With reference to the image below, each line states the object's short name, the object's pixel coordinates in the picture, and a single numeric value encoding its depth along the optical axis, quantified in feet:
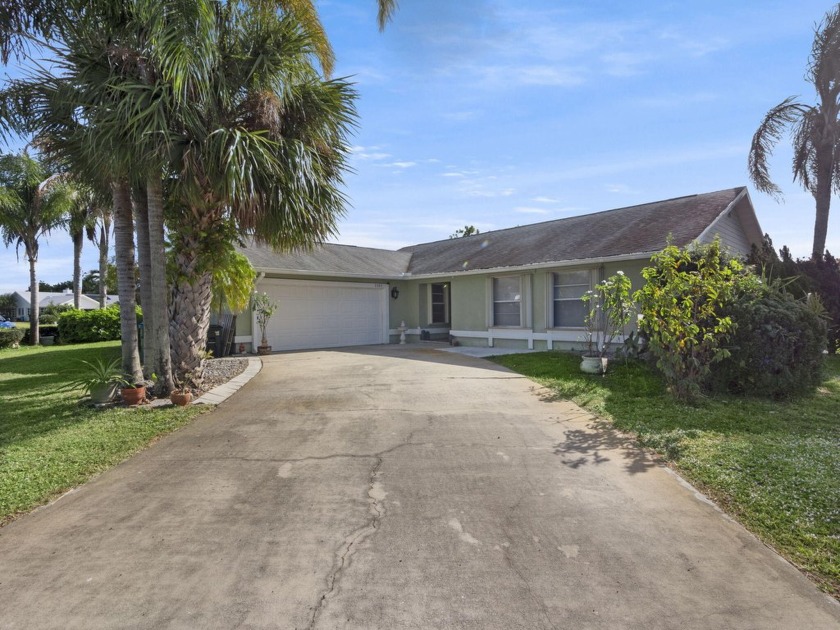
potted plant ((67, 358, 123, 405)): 24.38
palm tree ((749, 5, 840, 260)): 46.80
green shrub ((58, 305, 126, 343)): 67.56
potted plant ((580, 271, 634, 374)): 29.12
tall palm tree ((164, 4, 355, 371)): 22.99
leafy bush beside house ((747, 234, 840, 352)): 36.60
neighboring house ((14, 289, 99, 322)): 166.20
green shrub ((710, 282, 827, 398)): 24.53
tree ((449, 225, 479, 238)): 135.44
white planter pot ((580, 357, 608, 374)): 32.24
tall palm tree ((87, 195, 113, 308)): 84.23
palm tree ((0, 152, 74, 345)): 59.06
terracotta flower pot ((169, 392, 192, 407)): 24.30
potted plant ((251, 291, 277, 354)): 46.62
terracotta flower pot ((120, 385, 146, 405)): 24.29
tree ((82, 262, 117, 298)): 188.83
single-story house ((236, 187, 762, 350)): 41.09
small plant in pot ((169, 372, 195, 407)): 24.32
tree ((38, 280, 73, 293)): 230.68
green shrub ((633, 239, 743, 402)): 23.08
